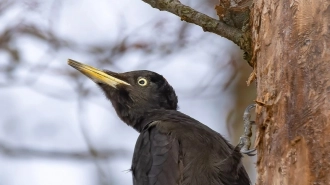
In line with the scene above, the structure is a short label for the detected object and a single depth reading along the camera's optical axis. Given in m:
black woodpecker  8.20
